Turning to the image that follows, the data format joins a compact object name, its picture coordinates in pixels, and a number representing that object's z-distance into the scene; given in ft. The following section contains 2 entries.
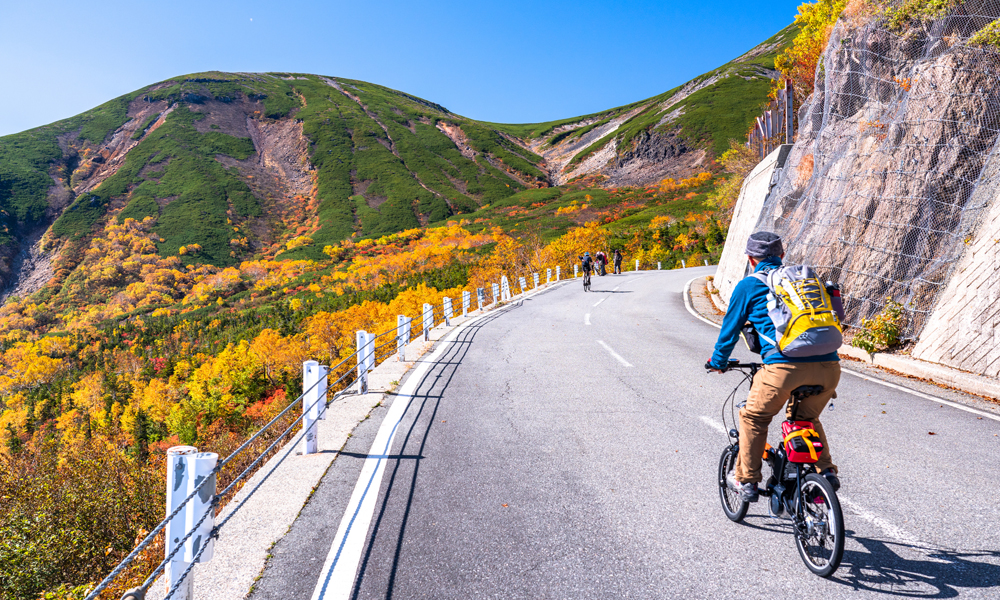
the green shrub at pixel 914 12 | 33.35
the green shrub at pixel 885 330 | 27.22
